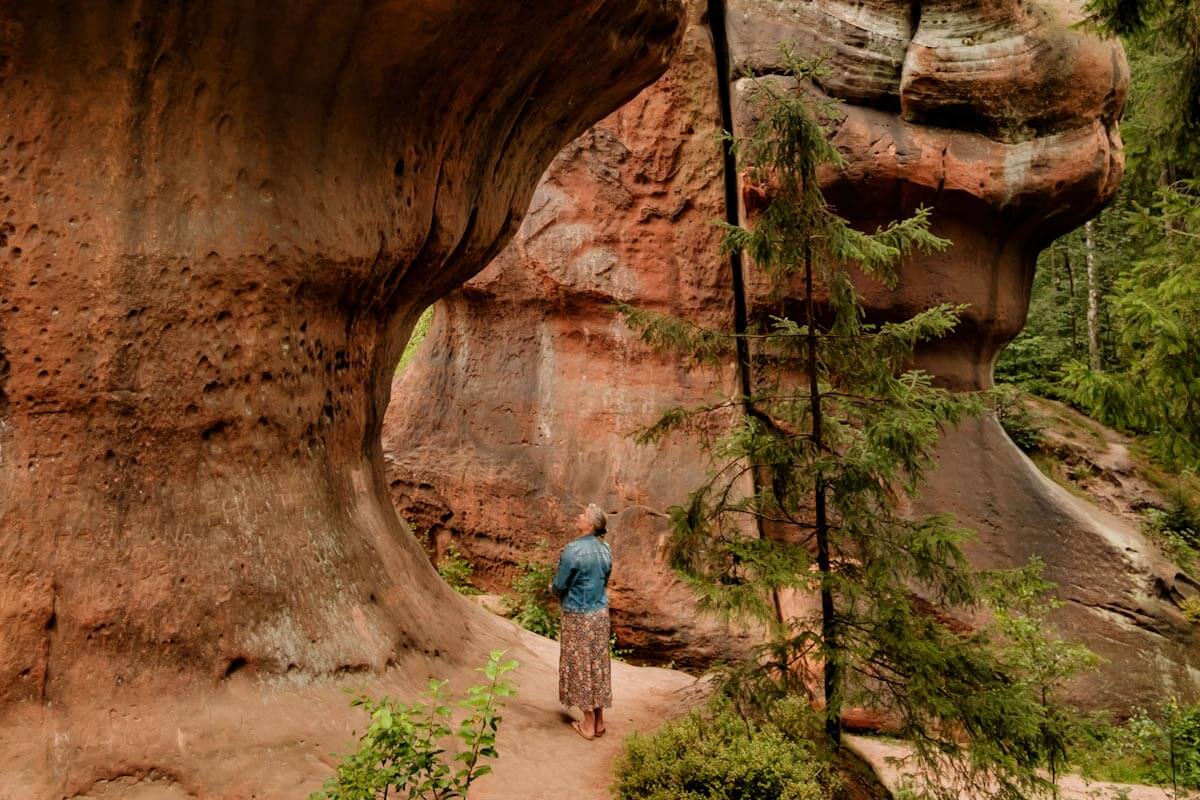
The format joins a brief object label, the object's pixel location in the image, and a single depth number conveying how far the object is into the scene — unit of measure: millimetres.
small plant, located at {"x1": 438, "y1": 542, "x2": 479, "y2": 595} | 11070
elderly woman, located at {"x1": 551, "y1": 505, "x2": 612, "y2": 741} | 6137
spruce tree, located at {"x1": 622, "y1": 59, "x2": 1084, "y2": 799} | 5098
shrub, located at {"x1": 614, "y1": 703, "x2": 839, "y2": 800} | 5031
